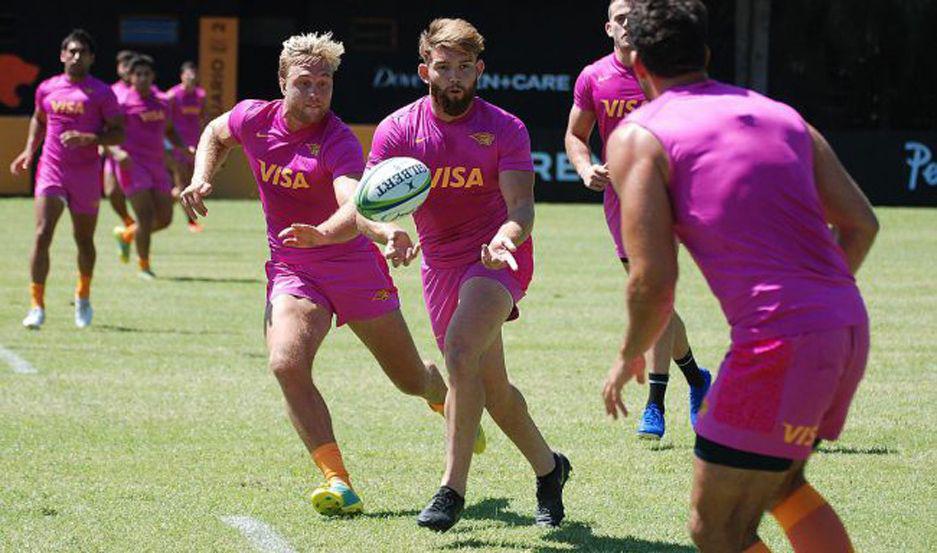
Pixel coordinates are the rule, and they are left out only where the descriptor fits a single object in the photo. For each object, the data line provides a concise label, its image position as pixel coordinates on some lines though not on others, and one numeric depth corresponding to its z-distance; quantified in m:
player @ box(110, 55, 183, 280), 36.00
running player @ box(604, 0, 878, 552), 9.36
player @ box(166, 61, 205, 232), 45.62
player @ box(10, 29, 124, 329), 27.66
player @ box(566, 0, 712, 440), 18.14
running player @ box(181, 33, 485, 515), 14.52
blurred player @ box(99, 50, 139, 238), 37.34
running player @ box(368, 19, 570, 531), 13.80
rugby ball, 13.40
